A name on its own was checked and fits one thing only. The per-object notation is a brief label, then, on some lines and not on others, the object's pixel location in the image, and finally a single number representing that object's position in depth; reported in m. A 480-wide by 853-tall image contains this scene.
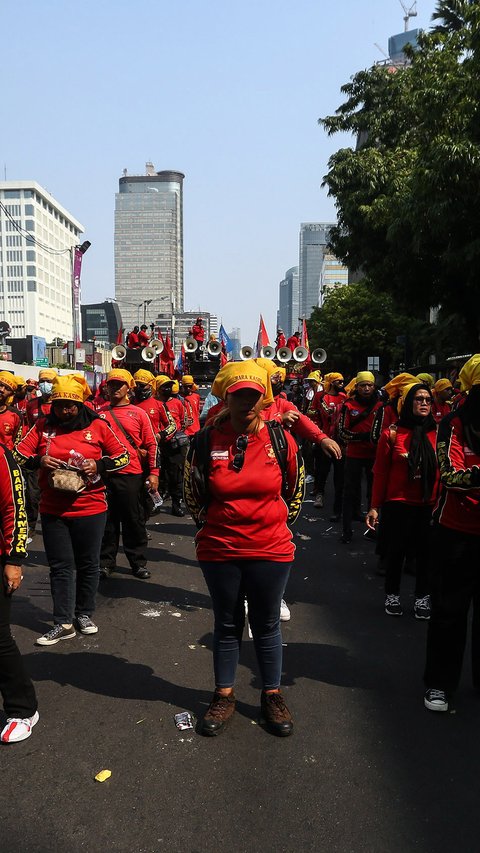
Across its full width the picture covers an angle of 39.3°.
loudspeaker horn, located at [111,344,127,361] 18.06
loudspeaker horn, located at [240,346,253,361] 16.55
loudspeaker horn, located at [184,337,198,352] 20.11
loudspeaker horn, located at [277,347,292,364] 19.55
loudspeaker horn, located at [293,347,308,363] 19.20
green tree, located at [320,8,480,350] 12.84
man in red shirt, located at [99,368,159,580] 6.20
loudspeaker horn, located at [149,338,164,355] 19.61
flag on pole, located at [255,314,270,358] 13.72
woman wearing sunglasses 5.32
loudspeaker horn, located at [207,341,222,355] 19.94
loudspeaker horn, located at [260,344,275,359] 15.36
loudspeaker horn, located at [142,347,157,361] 17.36
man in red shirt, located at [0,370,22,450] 7.05
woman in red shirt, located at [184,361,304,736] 3.38
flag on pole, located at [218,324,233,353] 20.78
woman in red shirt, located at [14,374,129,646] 4.72
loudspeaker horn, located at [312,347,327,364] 19.92
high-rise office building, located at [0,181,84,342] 137.62
